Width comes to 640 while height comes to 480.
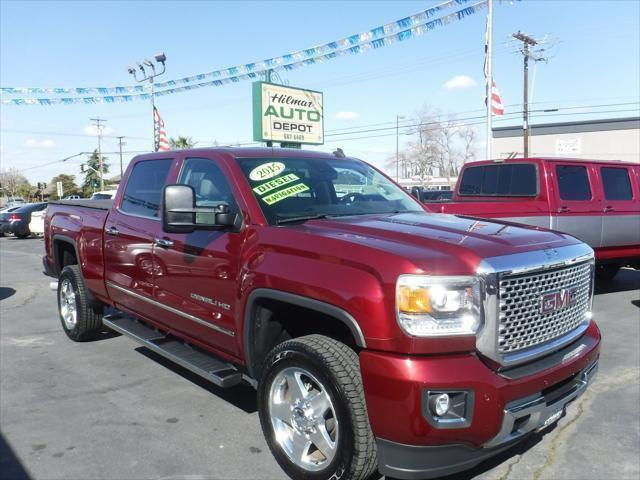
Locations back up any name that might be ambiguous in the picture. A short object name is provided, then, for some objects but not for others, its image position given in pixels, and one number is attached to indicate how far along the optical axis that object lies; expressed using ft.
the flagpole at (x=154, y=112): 73.98
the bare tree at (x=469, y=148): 221.09
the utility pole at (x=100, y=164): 224.29
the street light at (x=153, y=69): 72.54
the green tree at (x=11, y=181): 300.61
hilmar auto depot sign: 70.79
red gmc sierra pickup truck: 7.85
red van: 24.02
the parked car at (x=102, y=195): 94.50
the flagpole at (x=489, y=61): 55.26
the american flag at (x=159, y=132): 76.07
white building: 147.64
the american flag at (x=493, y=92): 56.80
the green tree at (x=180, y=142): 167.36
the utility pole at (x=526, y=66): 100.50
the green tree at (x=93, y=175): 248.93
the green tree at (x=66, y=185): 258.98
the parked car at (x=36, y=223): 66.74
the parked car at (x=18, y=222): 70.95
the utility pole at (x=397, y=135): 174.29
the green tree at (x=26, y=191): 272.47
